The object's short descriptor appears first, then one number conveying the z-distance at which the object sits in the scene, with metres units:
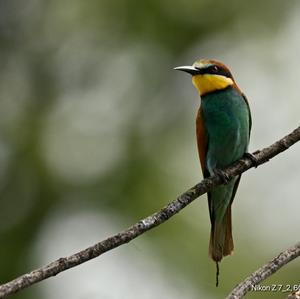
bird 7.75
